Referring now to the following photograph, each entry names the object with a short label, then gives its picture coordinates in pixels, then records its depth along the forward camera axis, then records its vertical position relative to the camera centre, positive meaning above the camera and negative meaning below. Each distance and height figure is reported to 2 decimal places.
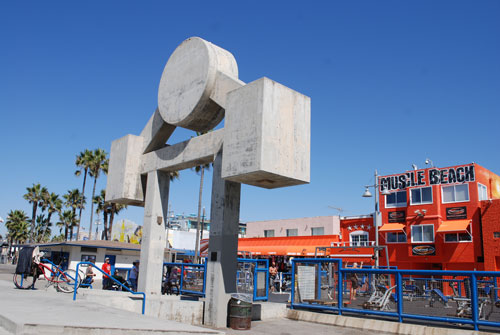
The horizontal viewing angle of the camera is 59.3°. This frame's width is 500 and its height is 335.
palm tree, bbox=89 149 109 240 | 56.41 +11.64
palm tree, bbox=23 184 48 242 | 70.06 +9.16
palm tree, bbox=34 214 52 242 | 85.75 +4.94
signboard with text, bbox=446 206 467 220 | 37.81 +4.94
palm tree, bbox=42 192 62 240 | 71.94 +8.24
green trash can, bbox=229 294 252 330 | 12.33 -1.40
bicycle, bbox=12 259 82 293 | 13.79 -0.71
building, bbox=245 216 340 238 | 47.66 +4.35
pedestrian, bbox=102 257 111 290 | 16.98 -0.85
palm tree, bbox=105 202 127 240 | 50.44 +5.64
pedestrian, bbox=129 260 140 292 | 17.82 -0.72
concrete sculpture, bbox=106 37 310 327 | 11.41 +3.34
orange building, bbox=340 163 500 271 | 36.03 +4.39
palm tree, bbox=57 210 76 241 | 71.19 +5.92
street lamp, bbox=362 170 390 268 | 30.89 +5.12
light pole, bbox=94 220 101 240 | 74.06 +5.48
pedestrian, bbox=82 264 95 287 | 16.39 -0.85
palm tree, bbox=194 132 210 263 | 44.12 +8.66
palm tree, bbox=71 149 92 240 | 56.59 +12.06
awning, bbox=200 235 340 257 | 44.75 +2.15
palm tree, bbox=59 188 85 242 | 69.19 +8.76
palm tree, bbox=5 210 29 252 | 82.31 +5.09
